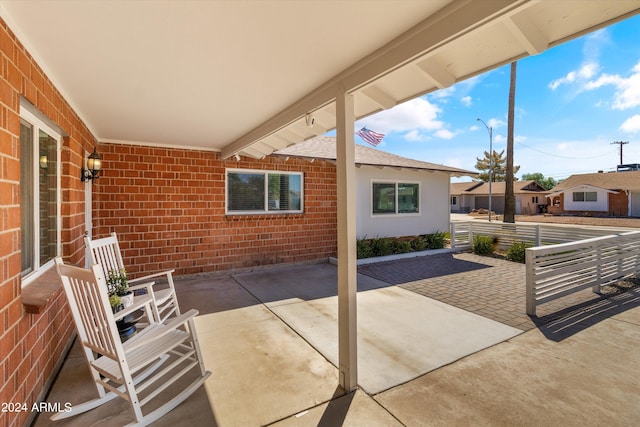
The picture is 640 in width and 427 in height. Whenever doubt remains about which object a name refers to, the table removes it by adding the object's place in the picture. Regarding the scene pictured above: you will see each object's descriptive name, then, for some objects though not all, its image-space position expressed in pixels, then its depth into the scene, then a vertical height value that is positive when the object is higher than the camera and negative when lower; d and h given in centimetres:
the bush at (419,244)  960 -100
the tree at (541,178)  5153 +601
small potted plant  297 -79
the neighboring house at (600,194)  2627 +158
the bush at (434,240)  991 -91
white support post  275 -20
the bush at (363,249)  838 -102
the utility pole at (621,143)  4092 +929
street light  1889 +542
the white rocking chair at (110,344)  216 -103
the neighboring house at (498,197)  3397 +179
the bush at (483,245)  923 -102
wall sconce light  435 +70
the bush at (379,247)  882 -99
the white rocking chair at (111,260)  342 -55
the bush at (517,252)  817 -111
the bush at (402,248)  922 -107
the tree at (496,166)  3988 +613
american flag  1042 +267
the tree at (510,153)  1395 +276
